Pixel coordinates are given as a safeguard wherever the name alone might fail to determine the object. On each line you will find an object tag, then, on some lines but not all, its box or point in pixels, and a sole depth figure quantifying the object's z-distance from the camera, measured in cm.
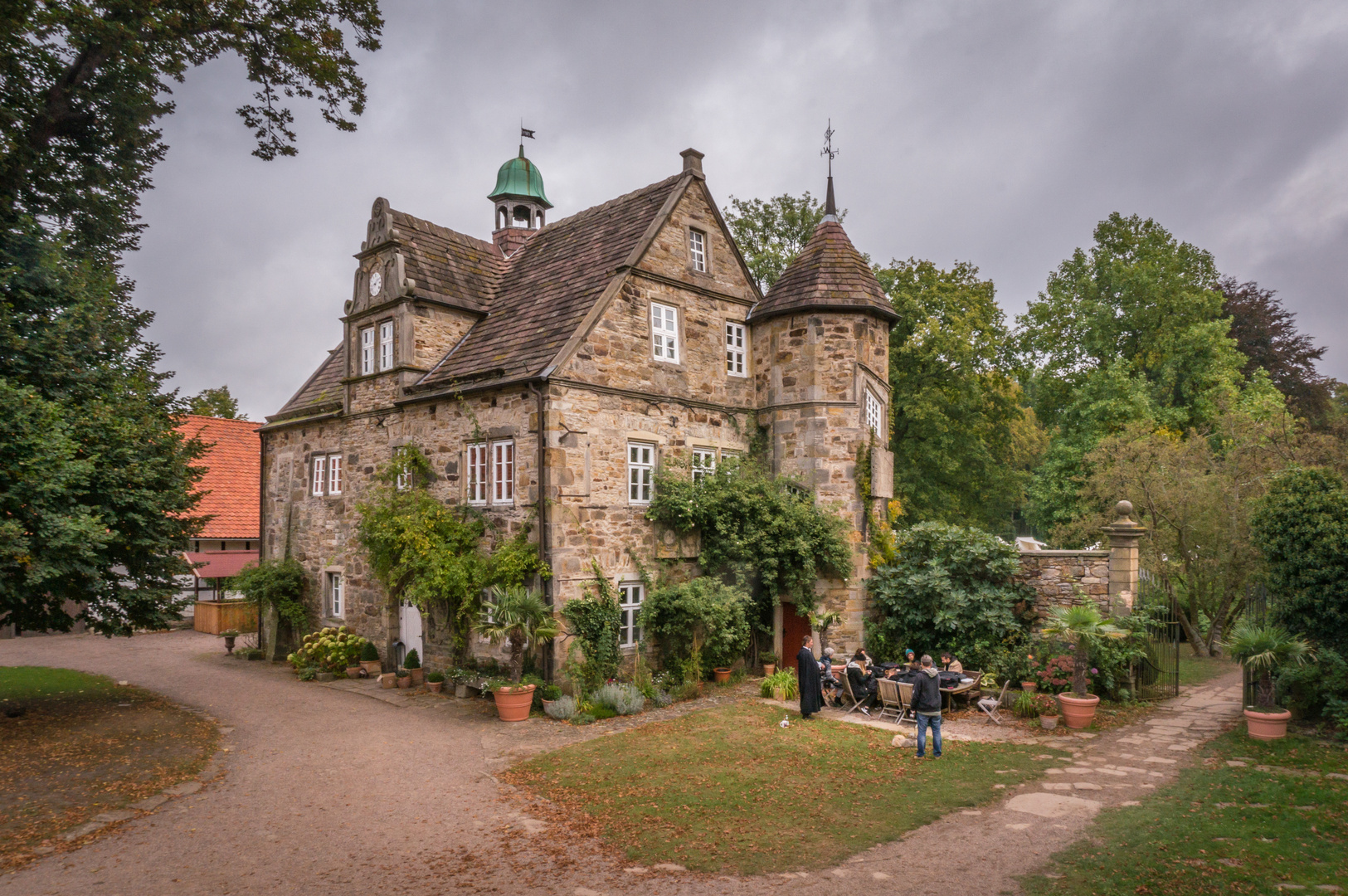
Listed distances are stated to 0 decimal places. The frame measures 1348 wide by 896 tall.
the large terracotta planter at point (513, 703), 1366
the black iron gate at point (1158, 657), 1467
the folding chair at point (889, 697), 1341
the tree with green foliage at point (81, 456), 1116
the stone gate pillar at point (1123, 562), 1417
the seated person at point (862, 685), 1412
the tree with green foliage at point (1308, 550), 1138
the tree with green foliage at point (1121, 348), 2569
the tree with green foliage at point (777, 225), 2977
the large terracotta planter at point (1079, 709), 1252
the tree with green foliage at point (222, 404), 4344
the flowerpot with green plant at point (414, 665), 1742
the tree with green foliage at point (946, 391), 2606
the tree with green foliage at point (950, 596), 1505
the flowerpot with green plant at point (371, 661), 1844
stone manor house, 1520
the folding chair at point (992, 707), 1332
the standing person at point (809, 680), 1337
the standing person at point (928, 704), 1092
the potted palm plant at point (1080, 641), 1255
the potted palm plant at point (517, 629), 1370
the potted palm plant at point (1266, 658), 1134
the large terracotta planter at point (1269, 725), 1129
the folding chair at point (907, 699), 1320
